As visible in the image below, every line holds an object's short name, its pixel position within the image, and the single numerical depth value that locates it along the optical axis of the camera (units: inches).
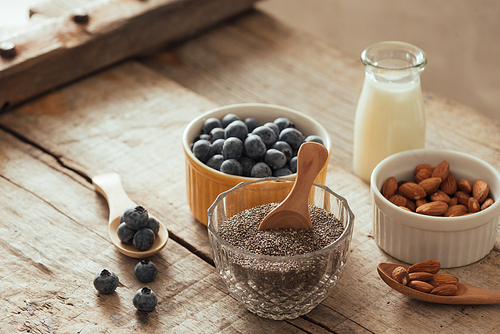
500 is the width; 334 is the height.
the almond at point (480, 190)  35.1
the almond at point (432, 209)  34.6
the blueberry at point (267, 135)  35.9
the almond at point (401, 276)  33.5
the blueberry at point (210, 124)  36.8
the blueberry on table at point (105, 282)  33.5
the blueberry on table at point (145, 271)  34.1
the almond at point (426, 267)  33.8
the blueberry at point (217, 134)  36.2
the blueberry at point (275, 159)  35.3
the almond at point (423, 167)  36.1
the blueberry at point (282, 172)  35.4
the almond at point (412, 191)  35.4
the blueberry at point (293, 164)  35.6
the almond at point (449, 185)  35.7
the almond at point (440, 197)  35.3
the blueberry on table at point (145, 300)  33.0
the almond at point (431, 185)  35.4
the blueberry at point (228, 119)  36.9
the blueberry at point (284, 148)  35.7
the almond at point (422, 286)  33.3
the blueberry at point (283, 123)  36.8
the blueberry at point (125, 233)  35.0
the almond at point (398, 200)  35.1
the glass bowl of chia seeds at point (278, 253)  32.0
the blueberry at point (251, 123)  36.9
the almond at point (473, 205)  34.7
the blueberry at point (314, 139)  35.8
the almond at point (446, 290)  33.3
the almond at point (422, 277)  33.6
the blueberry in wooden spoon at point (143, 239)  34.8
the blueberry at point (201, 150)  35.6
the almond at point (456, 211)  34.8
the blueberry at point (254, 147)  35.4
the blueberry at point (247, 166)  35.4
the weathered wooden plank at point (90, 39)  41.4
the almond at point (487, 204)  34.6
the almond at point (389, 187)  35.6
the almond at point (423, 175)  35.9
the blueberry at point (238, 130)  35.8
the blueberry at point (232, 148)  35.3
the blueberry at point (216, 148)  35.8
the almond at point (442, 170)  35.8
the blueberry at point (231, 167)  35.1
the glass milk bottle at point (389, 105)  37.1
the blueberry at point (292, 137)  36.0
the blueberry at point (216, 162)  35.4
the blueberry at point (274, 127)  36.3
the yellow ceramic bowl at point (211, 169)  35.1
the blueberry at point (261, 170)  35.2
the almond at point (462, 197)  35.3
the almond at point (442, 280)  33.5
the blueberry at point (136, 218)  34.9
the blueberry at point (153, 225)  35.3
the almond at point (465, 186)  35.6
